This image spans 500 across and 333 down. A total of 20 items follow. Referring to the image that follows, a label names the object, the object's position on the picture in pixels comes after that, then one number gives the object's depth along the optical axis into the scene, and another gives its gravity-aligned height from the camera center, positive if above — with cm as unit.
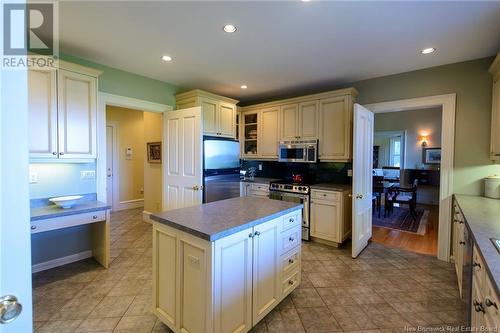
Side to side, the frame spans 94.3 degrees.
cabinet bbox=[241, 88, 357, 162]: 358 +64
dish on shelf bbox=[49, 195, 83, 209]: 249 -46
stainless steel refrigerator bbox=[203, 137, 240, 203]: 360 -15
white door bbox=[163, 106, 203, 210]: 340 +2
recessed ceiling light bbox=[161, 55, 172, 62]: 288 +127
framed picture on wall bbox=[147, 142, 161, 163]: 483 +15
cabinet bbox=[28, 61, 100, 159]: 234 +50
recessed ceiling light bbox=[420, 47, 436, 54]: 259 +127
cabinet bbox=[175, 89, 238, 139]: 382 +90
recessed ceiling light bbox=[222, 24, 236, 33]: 218 +126
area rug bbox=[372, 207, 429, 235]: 440 -126
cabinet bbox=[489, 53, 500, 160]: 243 +54
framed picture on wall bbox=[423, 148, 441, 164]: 662 +19
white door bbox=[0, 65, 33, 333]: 58 -10
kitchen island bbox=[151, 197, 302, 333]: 145 -75
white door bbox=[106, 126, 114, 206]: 537 -3
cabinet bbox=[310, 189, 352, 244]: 341 -83
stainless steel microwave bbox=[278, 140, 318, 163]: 385 +17
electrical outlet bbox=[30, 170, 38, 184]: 256 -21
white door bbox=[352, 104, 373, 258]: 304 -24
